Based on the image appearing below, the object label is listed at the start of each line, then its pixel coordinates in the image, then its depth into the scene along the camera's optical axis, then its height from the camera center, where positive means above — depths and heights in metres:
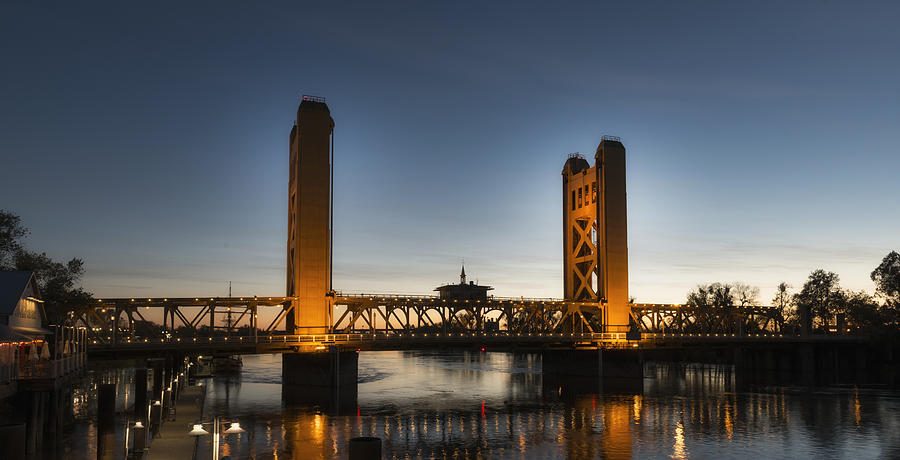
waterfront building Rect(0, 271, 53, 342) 39.16 -0.57
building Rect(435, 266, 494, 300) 194.75 +2.43
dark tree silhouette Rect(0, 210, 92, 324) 59.72 +2.24
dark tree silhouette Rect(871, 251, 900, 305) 102.56 +3.50
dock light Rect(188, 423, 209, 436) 30.27 -5.49
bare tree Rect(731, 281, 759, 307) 137.50 +1.16
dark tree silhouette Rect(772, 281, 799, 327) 132.88 +0.06
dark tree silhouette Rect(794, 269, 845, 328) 123.88 +0.94
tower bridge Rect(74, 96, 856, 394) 67.50 -0.80
